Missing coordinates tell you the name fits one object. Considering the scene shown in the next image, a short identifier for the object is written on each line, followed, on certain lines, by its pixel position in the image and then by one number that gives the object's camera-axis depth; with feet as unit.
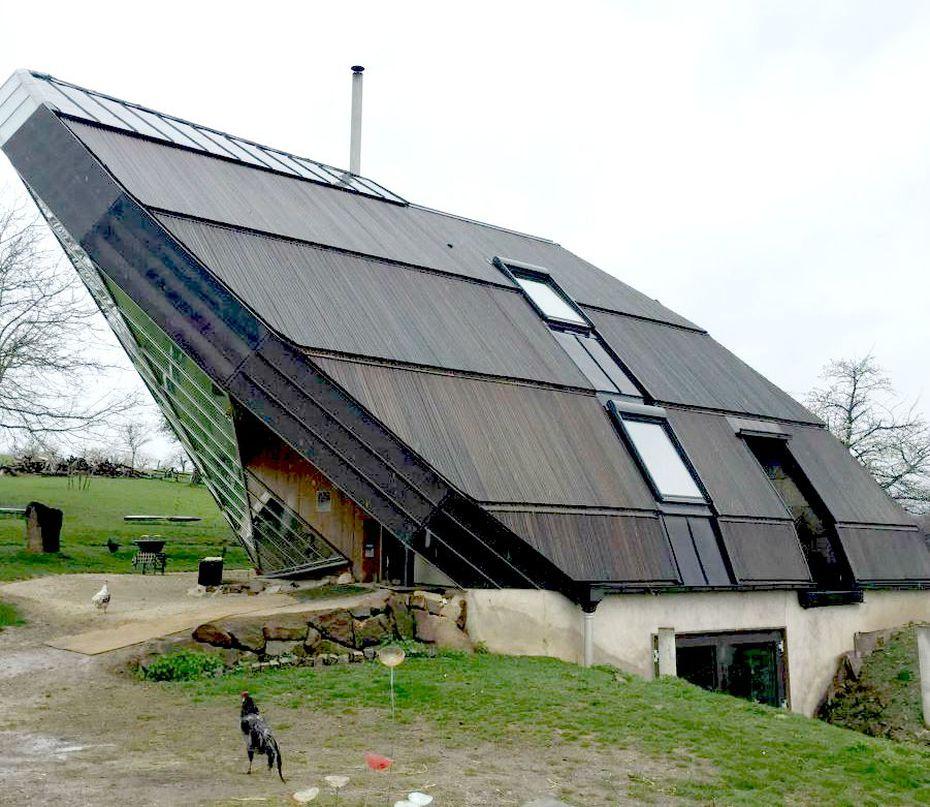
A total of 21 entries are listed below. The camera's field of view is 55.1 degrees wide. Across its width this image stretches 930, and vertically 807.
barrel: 59.31
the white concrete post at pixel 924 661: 52.70
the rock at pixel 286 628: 39.93
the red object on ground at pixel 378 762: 21.44
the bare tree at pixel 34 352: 81.71
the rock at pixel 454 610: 43.52
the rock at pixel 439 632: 42.65
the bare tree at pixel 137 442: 188.30
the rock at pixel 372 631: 41.98
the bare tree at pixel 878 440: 116.37
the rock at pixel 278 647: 39.81
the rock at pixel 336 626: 41.32
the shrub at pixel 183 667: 37.50
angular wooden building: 44.09
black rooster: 24.29
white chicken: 48.50
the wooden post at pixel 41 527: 76.23
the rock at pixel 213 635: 39.09
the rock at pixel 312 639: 40.68
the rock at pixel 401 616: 42.98
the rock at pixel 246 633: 39.27
